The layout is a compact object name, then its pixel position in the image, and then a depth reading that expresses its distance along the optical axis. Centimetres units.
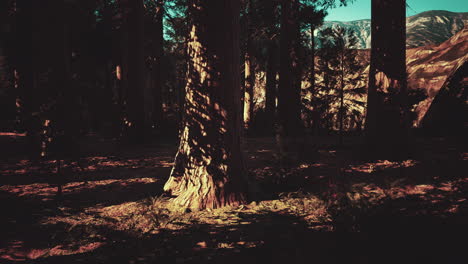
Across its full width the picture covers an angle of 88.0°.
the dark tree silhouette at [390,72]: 725
